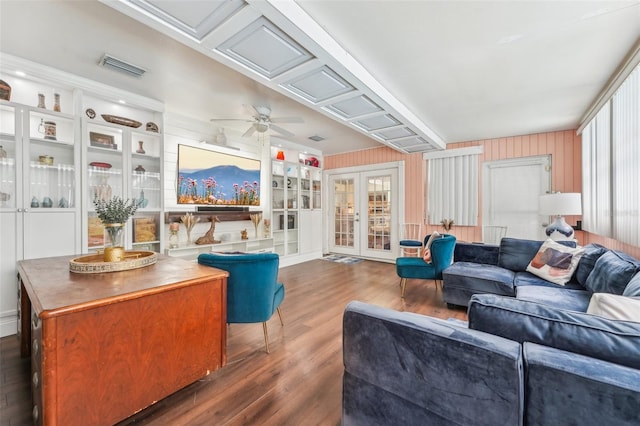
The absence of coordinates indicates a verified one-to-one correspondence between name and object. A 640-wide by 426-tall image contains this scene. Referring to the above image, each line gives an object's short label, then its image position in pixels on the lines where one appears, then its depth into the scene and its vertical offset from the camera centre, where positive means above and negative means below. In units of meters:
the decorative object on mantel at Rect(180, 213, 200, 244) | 3.92 -0.14
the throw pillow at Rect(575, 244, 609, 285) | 2.36 -0.46
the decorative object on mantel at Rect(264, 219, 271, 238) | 5.12 -0.30
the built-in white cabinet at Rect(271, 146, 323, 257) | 5.41 +0.24
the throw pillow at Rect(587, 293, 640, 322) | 1.01 -0.39
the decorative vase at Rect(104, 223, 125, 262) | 1.73 -0.22
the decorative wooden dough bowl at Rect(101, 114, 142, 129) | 3.05 +1.11
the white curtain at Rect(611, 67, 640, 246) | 2.16 +0.46
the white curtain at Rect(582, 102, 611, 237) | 2.83 +0.47
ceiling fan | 3.31 +1.19
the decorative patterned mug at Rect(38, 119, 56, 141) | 2.71 +0.87
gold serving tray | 1.61 -0.33
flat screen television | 4.01 +0.58
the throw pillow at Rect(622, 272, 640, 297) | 1.44 -0.44
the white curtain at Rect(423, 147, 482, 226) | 4.93 +0.51
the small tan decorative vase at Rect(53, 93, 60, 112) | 2.77 +1.18
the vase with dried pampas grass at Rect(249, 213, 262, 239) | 4.88 -0.10
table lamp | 3.21 +0.04
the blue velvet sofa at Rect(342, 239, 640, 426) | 0.78 -0.52
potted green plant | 1.73 -0.07
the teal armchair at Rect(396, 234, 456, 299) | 3.30 -0.68
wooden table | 1.12 -0.63
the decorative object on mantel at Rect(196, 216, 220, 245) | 4.08 -0.39
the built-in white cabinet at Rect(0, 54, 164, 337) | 2.48 +0.56
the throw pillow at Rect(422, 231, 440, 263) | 3.52 -0.53
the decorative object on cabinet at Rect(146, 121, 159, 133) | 3.45 +1.14
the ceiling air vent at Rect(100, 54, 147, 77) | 2.44 +1.43
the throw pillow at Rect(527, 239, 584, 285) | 2.53 -0.51
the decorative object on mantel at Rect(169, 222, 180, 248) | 3.82 -0.30
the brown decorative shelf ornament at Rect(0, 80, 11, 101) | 2.44 +1.15
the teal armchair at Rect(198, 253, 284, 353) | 1.97 -0.54
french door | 5.89 -0.02
